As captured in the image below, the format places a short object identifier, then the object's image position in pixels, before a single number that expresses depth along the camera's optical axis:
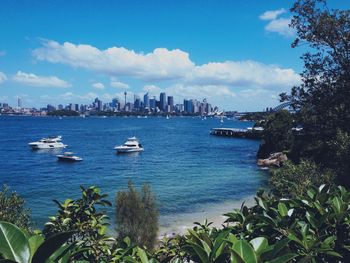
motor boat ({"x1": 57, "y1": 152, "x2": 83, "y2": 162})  68.69
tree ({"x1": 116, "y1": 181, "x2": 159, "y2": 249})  23.66
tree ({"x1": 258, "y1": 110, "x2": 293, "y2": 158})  72.94
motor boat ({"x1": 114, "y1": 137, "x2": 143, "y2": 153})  82.31
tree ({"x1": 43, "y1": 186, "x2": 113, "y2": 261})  7.77
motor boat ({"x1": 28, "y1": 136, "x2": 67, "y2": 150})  88.98
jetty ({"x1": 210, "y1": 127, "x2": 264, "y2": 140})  123.25
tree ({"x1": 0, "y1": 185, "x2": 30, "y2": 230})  14.32
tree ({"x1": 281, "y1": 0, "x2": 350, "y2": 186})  19.14
